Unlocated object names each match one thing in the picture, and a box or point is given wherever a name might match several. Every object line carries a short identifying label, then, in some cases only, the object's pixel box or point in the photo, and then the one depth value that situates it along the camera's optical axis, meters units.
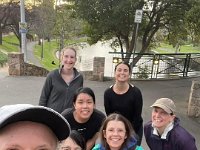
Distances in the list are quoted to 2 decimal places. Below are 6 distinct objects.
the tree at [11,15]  19.36
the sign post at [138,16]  5.91
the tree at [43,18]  17.97
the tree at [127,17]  7.98
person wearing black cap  0.78
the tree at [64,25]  14.92
